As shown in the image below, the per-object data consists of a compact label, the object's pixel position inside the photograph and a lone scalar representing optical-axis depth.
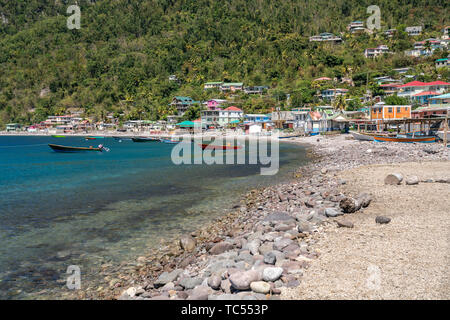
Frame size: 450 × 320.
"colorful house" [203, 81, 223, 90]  125.00
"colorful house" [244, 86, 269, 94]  115.31
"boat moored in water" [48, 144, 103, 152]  52.68
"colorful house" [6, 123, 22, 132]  140.12
